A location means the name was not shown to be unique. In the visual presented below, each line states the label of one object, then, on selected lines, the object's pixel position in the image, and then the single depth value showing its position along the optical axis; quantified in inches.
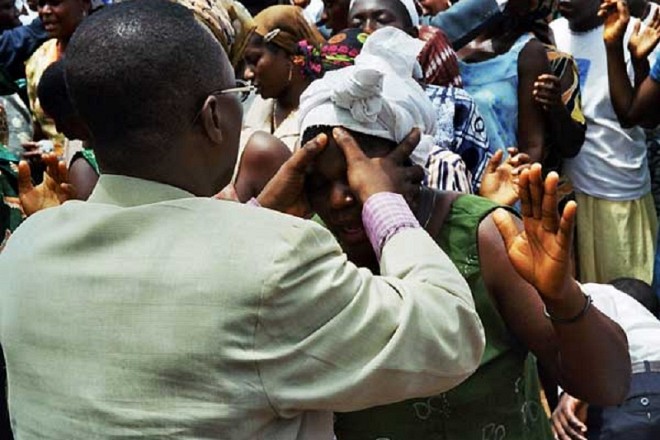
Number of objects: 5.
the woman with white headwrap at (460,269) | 83.0
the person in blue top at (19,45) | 254.8
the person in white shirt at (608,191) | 197.0
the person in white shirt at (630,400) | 124.7
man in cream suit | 59.3
